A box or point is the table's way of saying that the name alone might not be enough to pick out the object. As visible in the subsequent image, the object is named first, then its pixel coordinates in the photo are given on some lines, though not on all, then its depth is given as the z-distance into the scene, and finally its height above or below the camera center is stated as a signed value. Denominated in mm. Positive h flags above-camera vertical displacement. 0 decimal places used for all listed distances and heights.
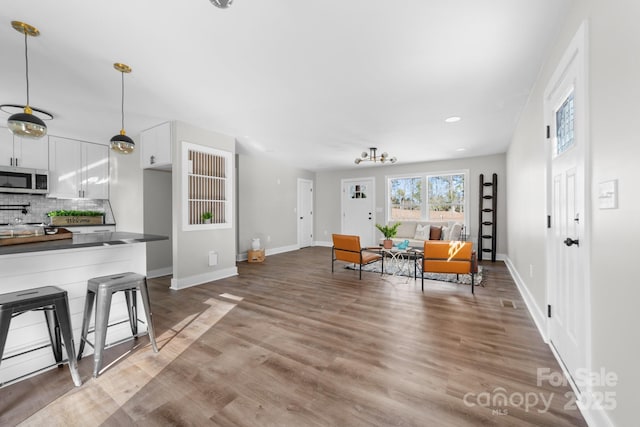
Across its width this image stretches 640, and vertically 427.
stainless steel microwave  3982 +492
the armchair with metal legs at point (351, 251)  4461 -693
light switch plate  1165 +81
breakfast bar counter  1825 -498
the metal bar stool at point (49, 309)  1570 -628
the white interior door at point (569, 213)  1530 -9
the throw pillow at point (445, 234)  6221 -531
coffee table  4621 -743
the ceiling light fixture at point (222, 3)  1472 +1178
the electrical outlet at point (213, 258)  4388 -780
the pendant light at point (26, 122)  1888 +659
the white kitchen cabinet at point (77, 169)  4484 +764
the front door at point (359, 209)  7938 +83
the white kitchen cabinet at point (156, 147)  4020 +1025
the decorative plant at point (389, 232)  4940 -386
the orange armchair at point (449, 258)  3641 -653
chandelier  5102 +1081
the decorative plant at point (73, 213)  4508 -26
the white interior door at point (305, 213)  8232 -44
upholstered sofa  6090 -479
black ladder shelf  6145 -129
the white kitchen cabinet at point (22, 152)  4043 +957
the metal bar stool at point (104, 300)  1901 -700
